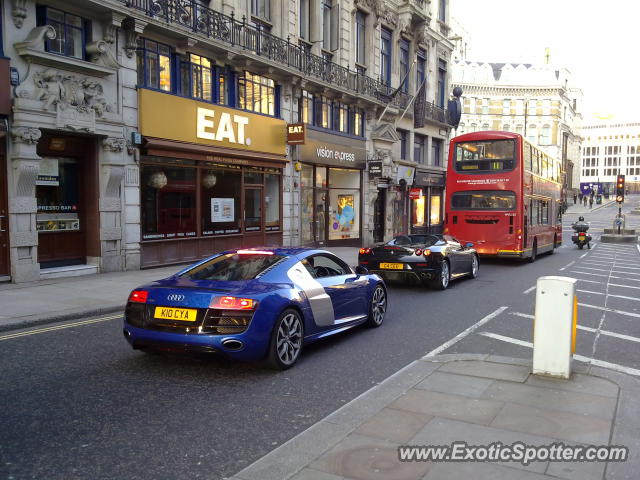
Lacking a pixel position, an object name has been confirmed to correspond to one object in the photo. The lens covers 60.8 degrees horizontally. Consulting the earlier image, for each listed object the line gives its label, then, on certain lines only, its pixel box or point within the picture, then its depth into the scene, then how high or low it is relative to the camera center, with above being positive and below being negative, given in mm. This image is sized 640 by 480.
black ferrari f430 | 12203 -1005
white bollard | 5371 -1101
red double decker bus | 17844 +788
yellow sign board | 14500 +2704
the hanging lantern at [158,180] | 14953 +931
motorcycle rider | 27203 -523
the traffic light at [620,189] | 33594 +1736
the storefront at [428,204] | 31103 +708
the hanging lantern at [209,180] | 16600 +1048
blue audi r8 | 5469 -991
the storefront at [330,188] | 21391 +1151
